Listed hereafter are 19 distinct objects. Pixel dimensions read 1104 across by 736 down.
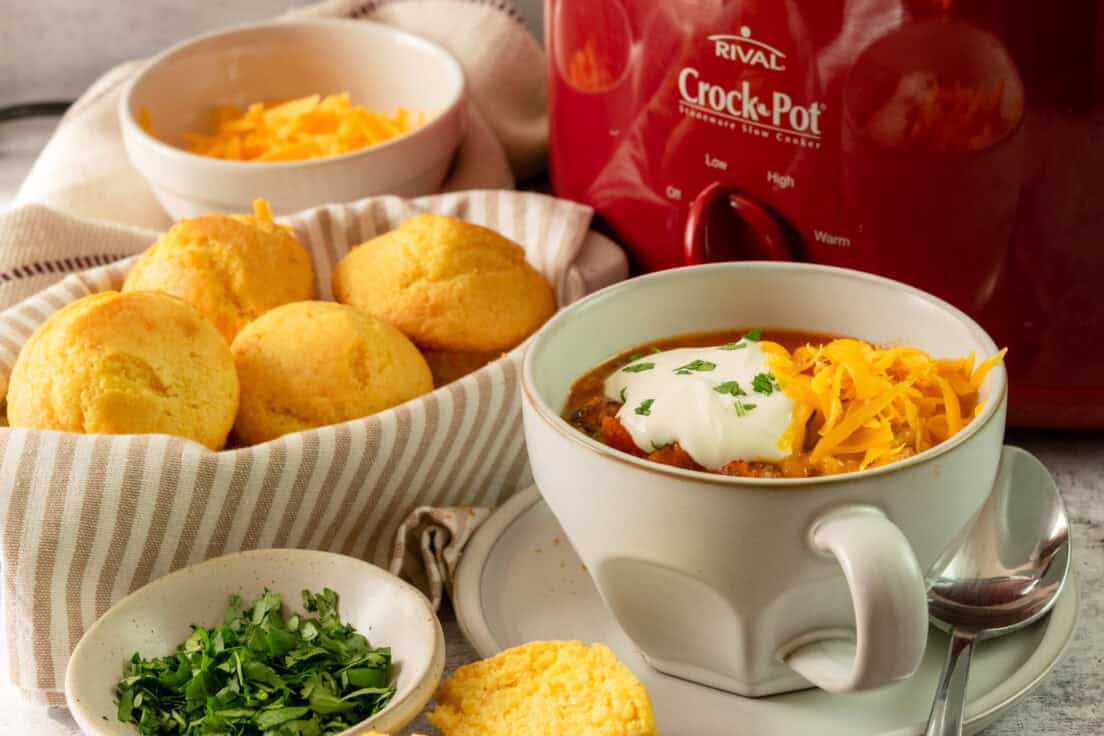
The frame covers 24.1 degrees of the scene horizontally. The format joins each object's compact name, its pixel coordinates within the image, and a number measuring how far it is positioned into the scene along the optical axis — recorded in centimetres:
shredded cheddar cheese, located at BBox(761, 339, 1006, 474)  65
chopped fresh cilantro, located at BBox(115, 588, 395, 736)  65
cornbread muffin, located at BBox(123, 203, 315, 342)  77
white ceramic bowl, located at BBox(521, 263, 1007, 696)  62
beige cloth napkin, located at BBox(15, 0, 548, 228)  93
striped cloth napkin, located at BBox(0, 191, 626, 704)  69
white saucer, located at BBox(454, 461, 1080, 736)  66
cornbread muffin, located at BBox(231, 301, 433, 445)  73
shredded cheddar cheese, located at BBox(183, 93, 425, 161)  91
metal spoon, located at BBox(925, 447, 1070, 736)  66
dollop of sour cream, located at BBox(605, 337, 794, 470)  65
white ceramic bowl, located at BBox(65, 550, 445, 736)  65
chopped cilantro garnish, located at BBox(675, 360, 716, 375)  68
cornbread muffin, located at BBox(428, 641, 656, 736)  64
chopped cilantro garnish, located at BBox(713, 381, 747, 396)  67
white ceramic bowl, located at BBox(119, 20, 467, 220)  87
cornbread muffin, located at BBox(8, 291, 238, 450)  71
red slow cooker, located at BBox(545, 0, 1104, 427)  71
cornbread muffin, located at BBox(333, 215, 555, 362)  77
